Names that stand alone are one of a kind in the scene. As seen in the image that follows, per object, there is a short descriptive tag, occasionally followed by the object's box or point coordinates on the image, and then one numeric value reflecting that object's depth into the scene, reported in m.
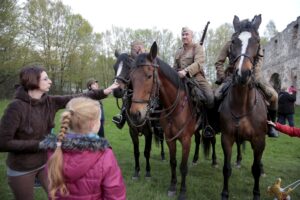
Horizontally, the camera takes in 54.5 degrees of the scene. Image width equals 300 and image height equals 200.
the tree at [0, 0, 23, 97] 19.54
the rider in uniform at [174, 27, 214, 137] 5.07
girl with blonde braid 2.04
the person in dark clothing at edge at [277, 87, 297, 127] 11.07
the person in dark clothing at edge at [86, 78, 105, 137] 6.65
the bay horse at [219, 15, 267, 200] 4.00
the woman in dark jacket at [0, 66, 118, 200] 2.79
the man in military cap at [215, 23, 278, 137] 4.83
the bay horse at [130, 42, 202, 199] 4.02
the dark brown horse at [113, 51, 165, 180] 5.04
